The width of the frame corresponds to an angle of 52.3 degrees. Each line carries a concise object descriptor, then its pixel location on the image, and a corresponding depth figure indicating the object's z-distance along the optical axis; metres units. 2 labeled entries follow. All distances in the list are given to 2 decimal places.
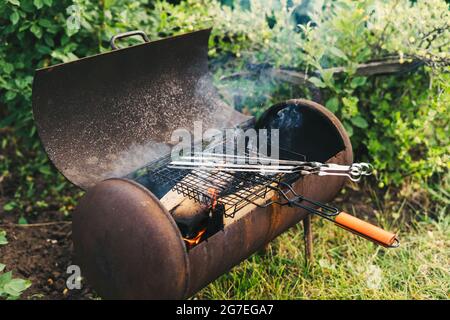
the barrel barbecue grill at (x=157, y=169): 1.98
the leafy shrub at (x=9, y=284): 2.34
